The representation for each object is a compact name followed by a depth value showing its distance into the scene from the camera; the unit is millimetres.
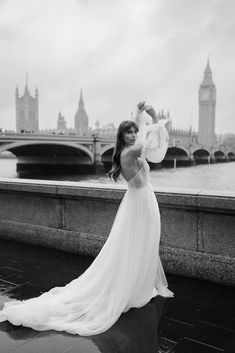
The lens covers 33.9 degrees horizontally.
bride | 3010
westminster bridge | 34969
